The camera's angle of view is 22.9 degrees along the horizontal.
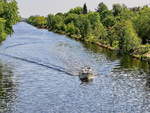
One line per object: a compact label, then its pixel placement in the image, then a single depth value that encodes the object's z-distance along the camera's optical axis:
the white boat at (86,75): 84.44
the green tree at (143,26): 145.85
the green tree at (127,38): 125.28
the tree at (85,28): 186.75
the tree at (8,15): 113.01
